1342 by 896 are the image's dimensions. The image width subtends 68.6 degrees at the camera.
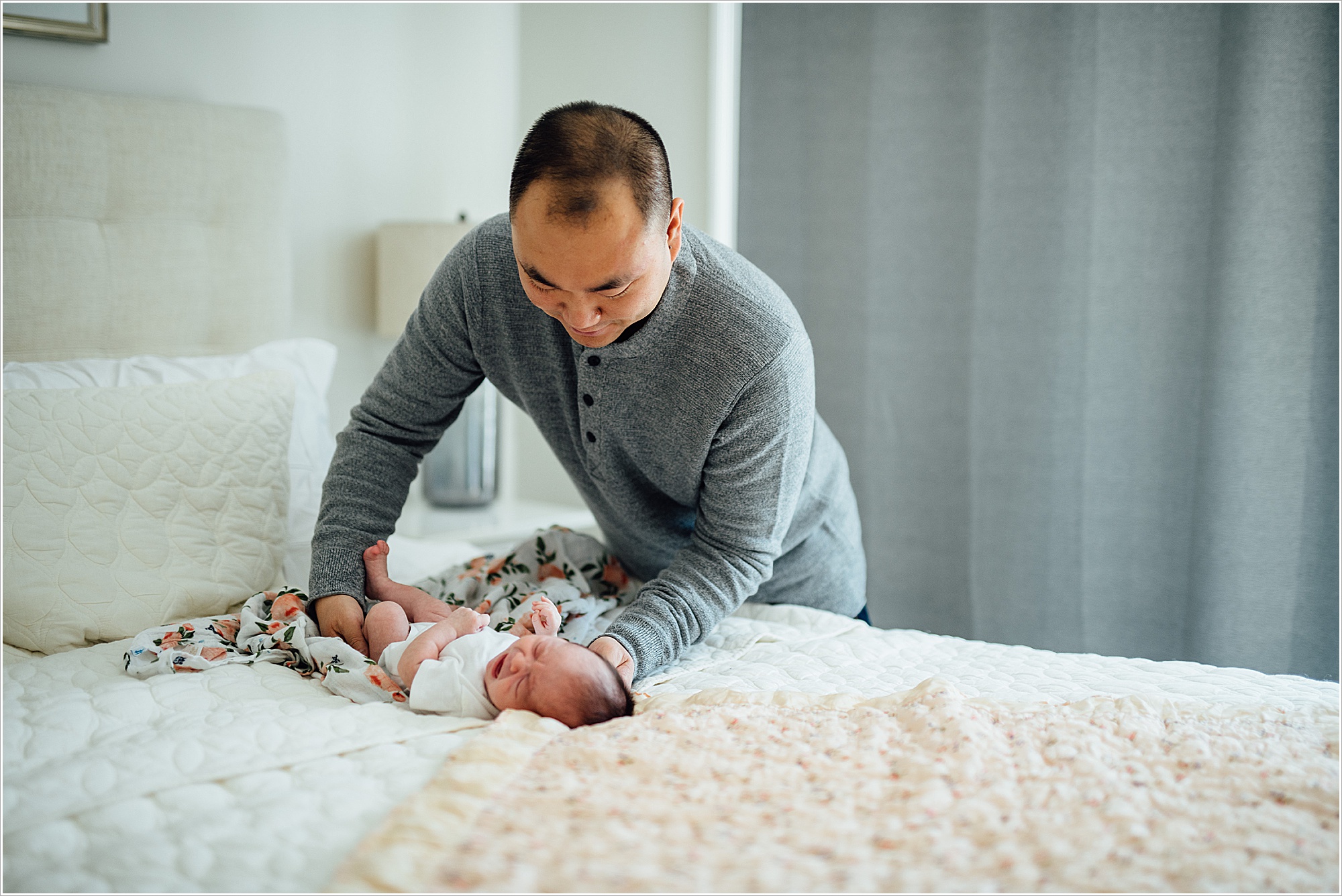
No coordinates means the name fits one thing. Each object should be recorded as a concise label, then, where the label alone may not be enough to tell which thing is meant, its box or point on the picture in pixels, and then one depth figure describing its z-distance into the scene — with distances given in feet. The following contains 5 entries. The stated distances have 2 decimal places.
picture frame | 5.70
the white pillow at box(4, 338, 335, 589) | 4.99
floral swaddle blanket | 3.79
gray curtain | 6.35
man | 3.50
